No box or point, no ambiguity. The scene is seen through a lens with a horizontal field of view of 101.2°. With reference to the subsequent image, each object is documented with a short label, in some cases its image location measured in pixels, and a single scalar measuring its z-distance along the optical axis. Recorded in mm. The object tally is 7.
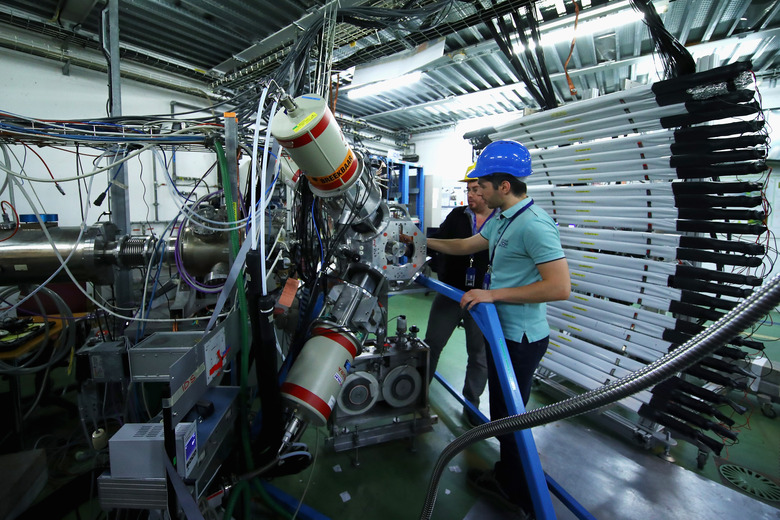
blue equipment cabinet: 5284
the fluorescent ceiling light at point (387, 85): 3863
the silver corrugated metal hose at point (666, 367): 541
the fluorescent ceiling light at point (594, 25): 2408
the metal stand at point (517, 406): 1101
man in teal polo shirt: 1286
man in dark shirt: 2168
